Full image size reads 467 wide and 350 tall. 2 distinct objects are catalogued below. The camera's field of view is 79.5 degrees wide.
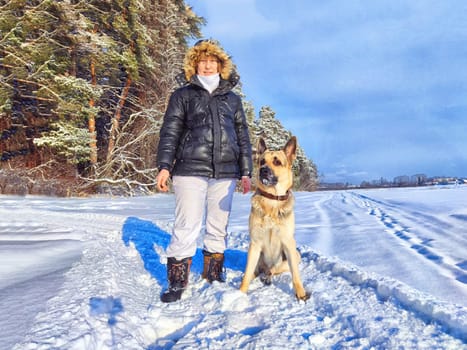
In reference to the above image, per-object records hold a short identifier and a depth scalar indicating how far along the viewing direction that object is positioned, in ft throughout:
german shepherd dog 8.51
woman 8.72
